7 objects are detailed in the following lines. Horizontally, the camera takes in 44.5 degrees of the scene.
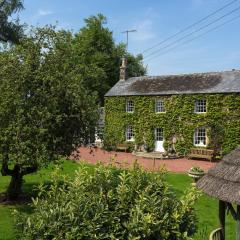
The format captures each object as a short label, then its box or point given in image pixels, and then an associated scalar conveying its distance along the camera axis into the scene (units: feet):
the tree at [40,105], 37.35
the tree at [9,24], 85.67
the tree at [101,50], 143.58
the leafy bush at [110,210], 15.24
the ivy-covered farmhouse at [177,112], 82.91
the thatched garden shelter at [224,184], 24.24
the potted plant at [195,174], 51.12
